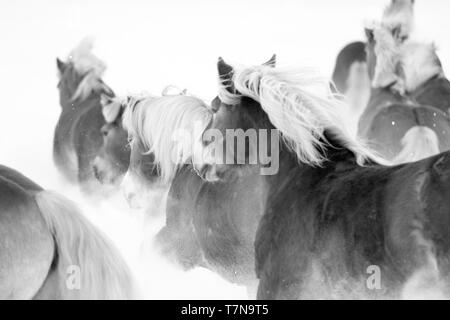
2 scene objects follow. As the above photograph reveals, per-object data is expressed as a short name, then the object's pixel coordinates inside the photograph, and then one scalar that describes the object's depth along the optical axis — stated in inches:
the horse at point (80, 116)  331.0
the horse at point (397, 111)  268.8
